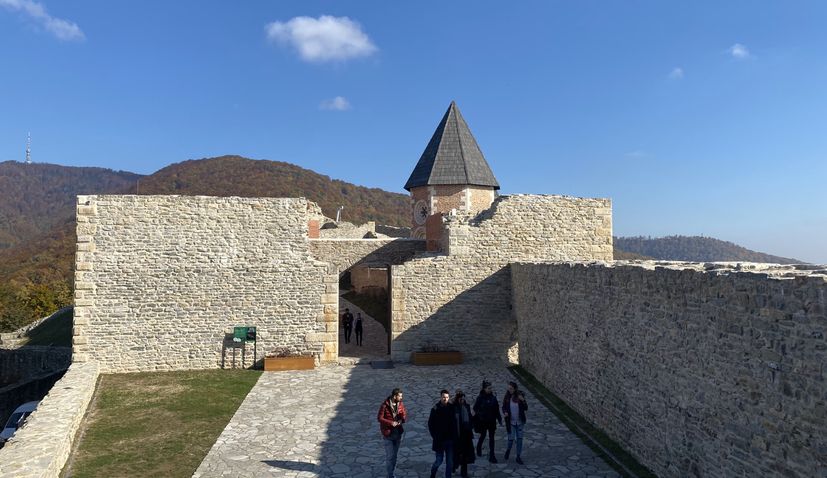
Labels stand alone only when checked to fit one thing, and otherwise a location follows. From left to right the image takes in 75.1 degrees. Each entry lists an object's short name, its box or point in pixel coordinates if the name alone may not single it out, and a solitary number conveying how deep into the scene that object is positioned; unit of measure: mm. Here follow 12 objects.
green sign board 14125
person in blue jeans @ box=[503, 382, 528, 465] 7980
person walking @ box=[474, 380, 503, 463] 7945
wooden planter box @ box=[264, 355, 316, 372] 14203
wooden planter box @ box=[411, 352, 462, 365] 14773
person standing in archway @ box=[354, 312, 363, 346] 17531
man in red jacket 7012
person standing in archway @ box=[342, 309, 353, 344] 18078
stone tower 22031
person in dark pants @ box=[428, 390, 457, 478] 7090
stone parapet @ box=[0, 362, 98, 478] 6875
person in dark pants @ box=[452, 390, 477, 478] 7254
